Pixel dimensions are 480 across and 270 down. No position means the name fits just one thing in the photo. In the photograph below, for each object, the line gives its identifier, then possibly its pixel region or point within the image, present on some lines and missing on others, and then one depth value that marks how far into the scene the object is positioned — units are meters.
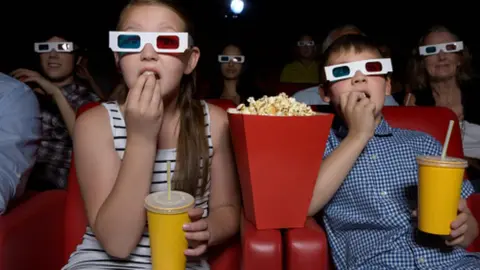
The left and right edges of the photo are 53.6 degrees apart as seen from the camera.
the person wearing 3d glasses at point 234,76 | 3.52
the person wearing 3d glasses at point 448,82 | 2.20
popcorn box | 1.10
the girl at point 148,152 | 1.06
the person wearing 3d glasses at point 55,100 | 2.03
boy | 1.24
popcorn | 1.16
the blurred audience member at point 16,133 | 1.29
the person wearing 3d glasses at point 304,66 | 4.61
